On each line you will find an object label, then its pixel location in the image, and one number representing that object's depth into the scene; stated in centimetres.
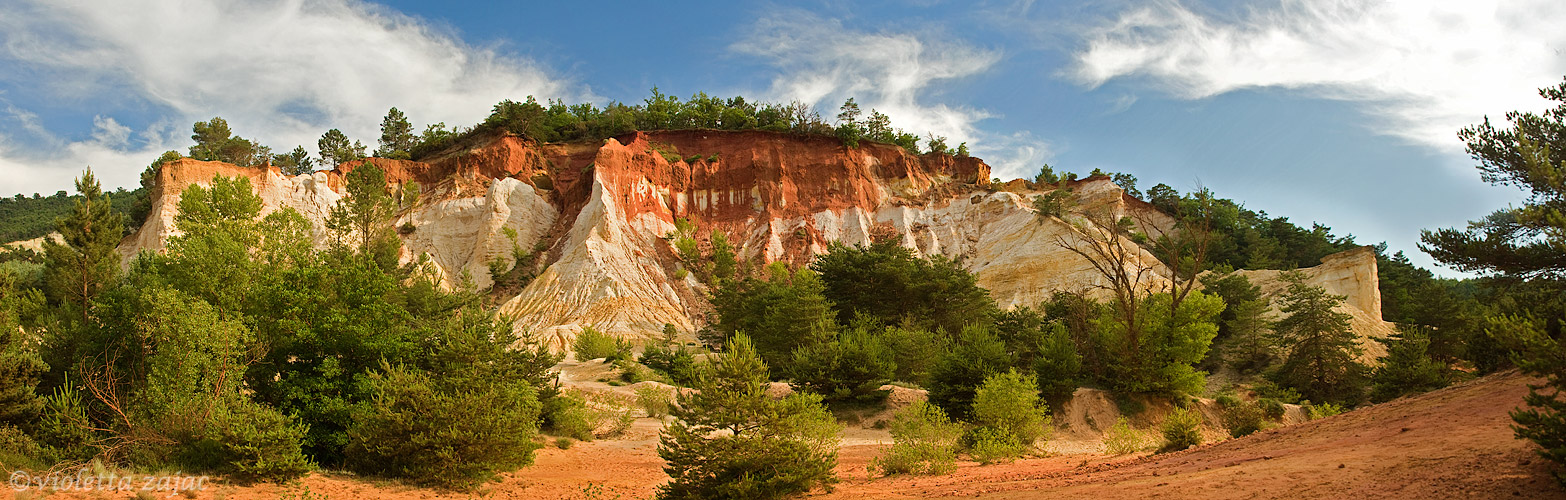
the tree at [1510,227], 1356
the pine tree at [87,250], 2373
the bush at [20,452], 1248
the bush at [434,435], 1339
